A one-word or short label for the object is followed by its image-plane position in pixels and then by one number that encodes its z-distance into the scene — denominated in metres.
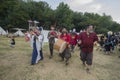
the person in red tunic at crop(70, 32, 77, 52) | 6.00
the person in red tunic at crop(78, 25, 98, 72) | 4.00
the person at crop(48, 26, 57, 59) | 4.91
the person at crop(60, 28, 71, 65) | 4.56
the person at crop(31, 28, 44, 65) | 4.45
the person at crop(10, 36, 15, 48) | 6.86
